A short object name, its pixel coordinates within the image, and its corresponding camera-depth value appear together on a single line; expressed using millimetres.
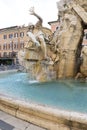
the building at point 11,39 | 23018
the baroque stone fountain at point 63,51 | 4157
